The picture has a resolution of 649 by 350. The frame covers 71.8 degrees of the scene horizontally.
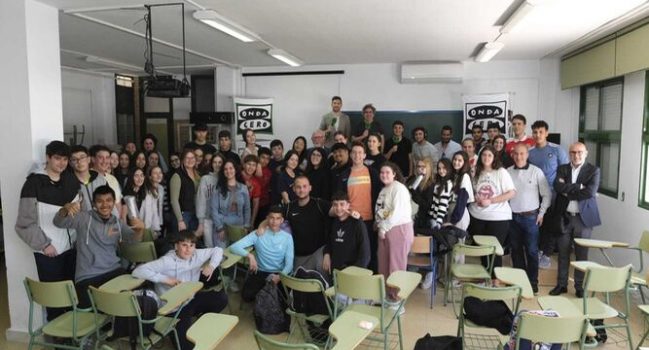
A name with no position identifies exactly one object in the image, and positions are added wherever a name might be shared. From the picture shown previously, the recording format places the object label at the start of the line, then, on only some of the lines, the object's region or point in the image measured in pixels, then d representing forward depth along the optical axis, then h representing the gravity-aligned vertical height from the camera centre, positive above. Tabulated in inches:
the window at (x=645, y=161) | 193.2 -9.0
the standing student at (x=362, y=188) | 172.9 -18.9
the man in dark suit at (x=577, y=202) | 177.6 -24.8
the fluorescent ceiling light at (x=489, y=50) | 231.9 +48.6
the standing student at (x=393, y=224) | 161.8 -30.7
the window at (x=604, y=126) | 226.2 +7.7
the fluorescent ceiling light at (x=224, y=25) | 174.4 +48.0
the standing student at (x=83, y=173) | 151.3 -12.1
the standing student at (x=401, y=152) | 261.3 -7.6
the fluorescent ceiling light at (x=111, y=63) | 293.9 +51.5
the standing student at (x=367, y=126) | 276.8 +8.2
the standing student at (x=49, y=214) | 139.4 -24.2
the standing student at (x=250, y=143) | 240.7 -2.6
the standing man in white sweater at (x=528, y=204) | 187.0 -27.0
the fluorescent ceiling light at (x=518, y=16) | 153.8 +47.2
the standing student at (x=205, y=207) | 184.7 -28.3
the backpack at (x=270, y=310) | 151.0 -58.1
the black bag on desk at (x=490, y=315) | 126.3 -49.6
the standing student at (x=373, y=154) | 192.9 -6.7
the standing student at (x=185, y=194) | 187.6 -23.8
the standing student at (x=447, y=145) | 266.8 -3.4
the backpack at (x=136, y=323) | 117.0 -49.0
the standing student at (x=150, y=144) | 243.1 -3.5
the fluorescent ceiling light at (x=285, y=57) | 261.1 +50.4
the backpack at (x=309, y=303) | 138.1 -50.9
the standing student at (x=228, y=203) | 182.2 -26.5
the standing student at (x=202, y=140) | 230.7 -1.1
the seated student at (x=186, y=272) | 133.0 -41.2
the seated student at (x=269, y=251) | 156.3 -39.8
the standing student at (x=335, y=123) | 282.8 +10.2
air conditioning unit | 295.1 +44.7
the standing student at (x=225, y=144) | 227.9 -3.1
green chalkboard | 309.4 +13.4
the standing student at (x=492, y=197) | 181.8 -23.1
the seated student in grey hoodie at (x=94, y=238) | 138.0 -31.8
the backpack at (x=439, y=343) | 113.6 -52.1
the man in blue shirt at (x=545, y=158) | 197.6 -8.1
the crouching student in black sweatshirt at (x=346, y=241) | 154.3 -35.4
